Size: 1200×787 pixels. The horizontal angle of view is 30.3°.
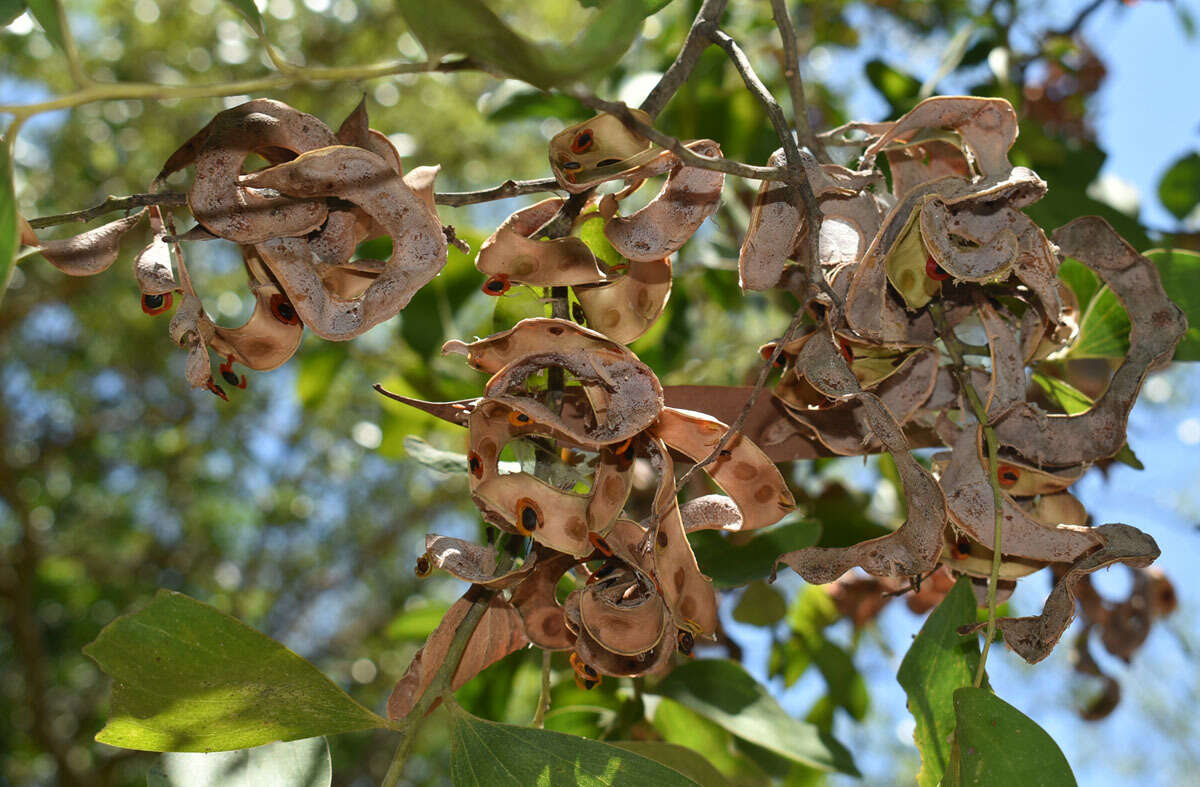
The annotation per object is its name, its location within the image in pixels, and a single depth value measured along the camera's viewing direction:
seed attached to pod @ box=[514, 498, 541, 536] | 0.47
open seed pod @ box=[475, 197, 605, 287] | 0.48
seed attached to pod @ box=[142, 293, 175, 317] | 0.47
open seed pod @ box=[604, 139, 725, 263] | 0.48
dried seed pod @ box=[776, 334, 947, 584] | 0.47
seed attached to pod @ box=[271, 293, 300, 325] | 0.48
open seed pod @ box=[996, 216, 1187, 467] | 0.50
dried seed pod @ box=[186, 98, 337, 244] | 0.46
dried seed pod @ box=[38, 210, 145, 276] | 0.47
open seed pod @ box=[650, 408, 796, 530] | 0.48
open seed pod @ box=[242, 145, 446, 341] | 0.46
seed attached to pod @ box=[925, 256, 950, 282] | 0.47
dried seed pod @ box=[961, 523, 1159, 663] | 0.48
